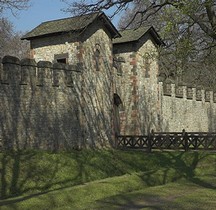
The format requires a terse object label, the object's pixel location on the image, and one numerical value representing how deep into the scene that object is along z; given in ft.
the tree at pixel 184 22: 39.86
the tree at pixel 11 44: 179.42
